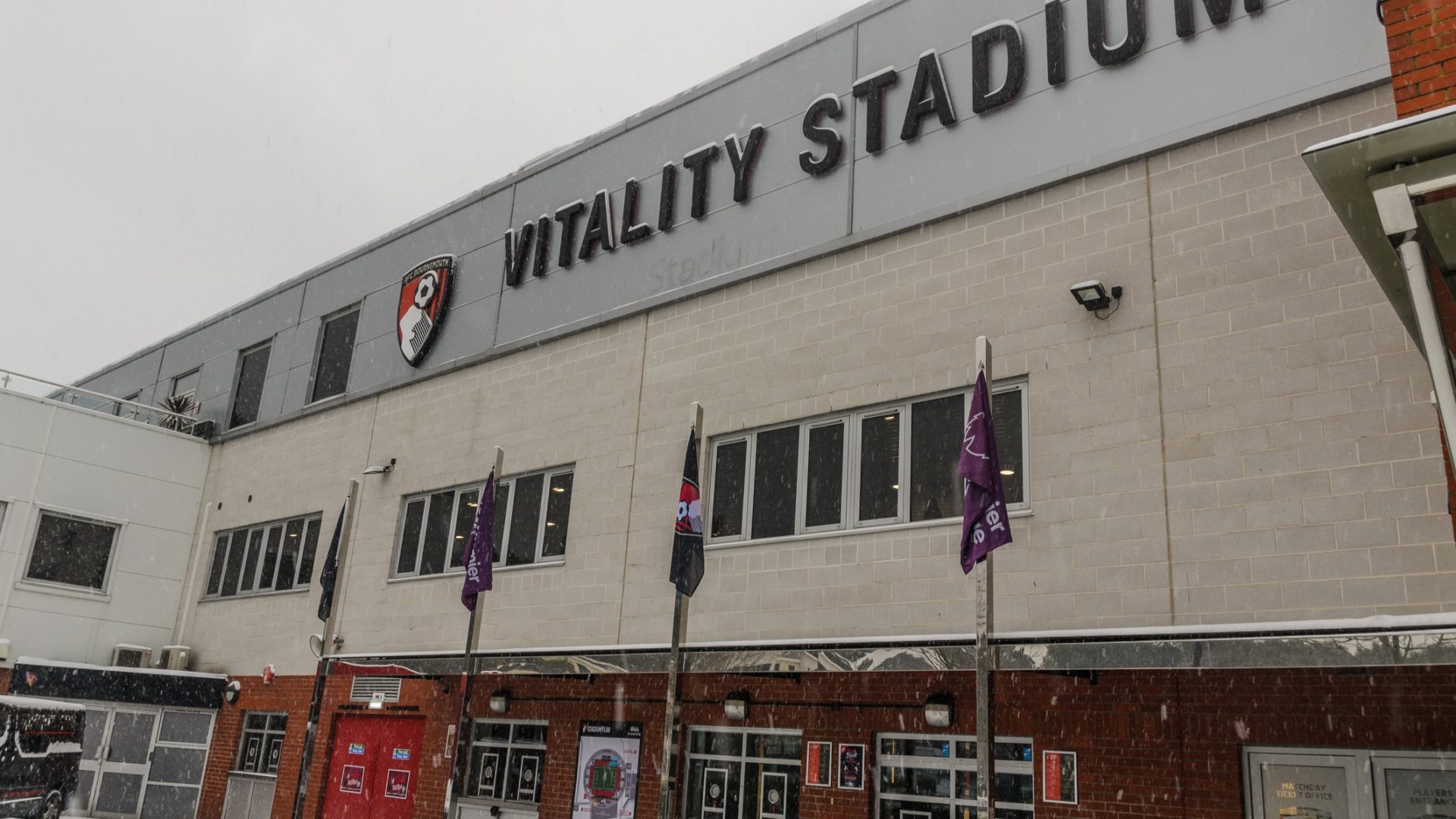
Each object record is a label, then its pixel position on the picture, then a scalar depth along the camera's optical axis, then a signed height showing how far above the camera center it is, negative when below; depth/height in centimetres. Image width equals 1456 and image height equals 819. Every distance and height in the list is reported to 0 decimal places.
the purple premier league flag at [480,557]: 1371 +215
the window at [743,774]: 1237 -18
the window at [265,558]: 2003 +299
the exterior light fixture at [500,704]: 1527 +49
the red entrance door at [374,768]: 1644 -51
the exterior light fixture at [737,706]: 1263 +55
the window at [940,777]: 1066 -6
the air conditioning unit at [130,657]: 2083 +107
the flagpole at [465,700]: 1344 +45
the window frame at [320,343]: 2138 +719
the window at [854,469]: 1179 +320
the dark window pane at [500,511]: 1647 +327
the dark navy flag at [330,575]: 1605 +213
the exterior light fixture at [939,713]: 1089 +53
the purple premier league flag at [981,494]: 909 +219
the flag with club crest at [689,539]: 1127 +208
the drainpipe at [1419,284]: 547 +248
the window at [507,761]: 1496 -26
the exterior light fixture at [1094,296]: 1081 +449
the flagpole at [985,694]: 838 +59
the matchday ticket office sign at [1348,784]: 851 +10
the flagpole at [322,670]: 1510 +80
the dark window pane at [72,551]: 2067 +290
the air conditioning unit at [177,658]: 2106 +112
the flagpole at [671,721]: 1064 +29
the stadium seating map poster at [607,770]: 1364 -26
